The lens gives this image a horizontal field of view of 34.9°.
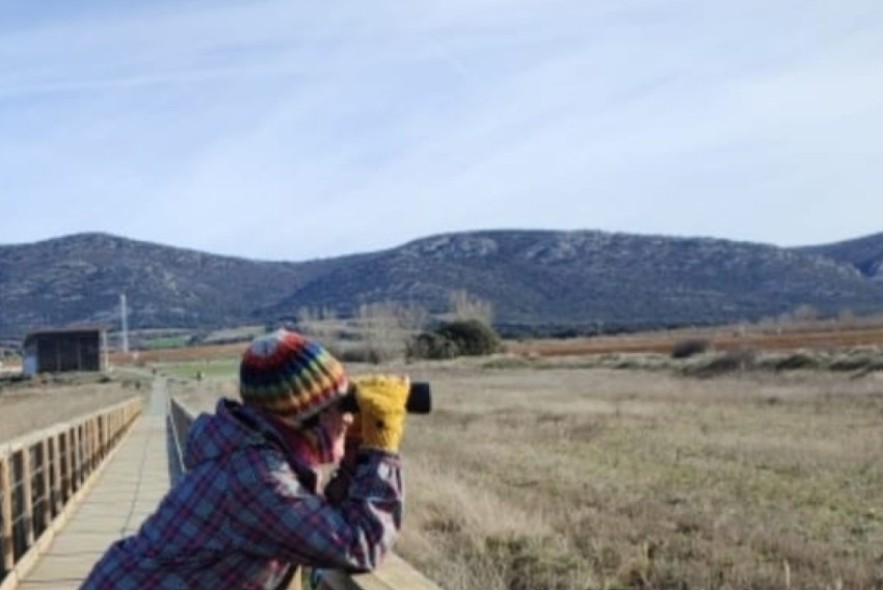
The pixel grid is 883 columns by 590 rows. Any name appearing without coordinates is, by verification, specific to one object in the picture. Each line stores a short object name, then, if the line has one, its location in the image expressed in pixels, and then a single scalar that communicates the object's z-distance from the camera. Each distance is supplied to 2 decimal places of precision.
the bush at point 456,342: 90.31
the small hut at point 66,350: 102.00
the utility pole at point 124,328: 151.38
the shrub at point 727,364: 48.53
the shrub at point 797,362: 44.75
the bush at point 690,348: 62.25
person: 3.24
